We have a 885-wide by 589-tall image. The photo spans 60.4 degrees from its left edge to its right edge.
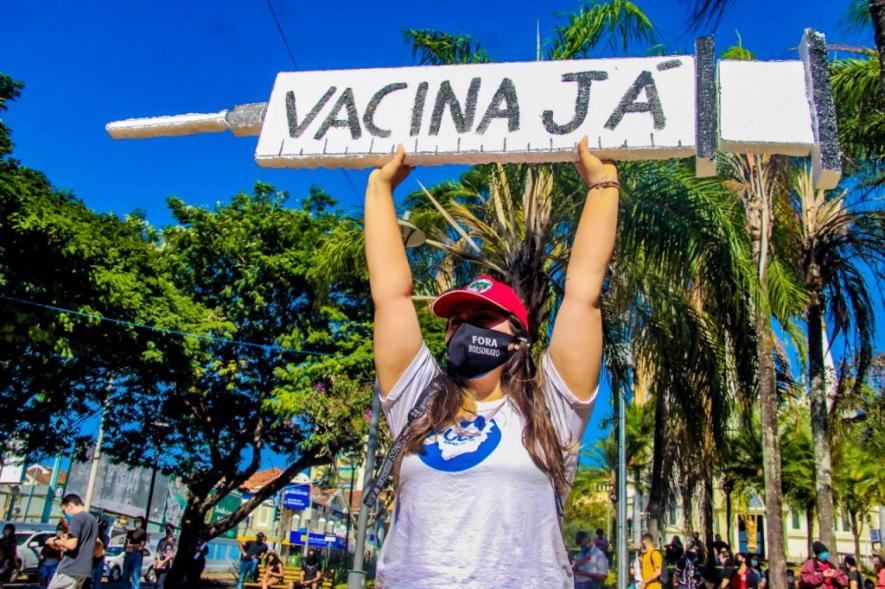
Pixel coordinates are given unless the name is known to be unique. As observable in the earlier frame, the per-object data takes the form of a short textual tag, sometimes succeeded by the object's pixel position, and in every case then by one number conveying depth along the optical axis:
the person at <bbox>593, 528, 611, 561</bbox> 10.32
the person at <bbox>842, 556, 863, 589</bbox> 12.47
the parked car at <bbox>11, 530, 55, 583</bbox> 18.91
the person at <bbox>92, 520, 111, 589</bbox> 8.78
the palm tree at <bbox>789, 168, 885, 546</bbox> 11.86
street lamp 11.40
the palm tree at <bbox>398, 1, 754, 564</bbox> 7.76
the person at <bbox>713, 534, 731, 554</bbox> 15.20
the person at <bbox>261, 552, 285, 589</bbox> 15.42
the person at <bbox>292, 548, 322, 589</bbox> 16.69
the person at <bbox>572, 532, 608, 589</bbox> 9.38
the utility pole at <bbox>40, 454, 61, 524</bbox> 35.59
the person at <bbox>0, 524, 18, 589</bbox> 12.40
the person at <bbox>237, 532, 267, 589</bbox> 15.35
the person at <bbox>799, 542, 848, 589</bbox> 11.34
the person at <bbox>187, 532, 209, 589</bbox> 17.11
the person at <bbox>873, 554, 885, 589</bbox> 11.10
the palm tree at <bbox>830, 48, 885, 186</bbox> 8.02
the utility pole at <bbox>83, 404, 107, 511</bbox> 24.24
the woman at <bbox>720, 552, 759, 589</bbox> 13.81
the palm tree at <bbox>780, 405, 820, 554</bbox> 27.91
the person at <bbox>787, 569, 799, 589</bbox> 23.72
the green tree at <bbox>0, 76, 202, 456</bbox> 12.59
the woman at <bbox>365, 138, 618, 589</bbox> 1.63
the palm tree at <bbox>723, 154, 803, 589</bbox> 9.70
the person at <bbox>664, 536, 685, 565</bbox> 15.55
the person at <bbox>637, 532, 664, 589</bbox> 10.72
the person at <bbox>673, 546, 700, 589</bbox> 13.34
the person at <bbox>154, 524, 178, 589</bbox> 15.80
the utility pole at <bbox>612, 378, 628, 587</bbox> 13.42
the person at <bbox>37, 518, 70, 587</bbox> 10.95
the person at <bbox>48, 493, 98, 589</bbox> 7.56
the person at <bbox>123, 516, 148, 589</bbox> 12.53
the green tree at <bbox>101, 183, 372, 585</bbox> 17.89
